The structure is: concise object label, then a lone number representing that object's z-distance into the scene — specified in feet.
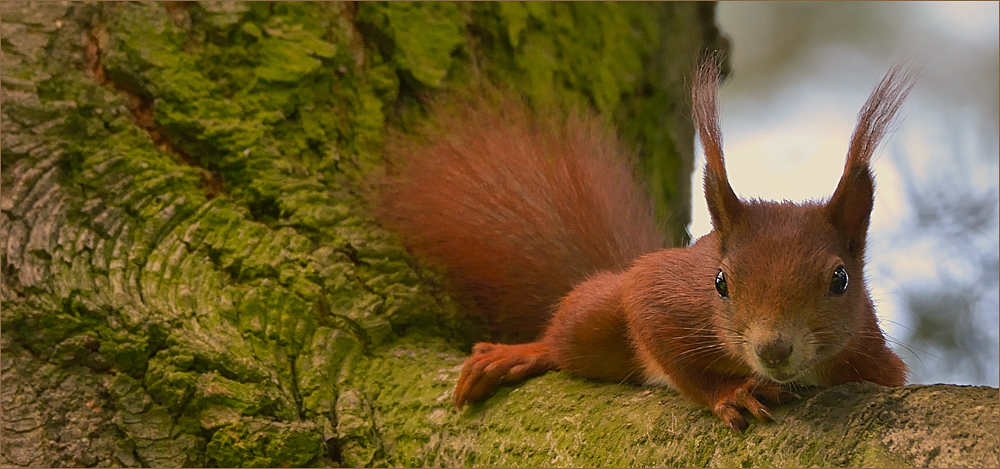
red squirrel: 9.82
